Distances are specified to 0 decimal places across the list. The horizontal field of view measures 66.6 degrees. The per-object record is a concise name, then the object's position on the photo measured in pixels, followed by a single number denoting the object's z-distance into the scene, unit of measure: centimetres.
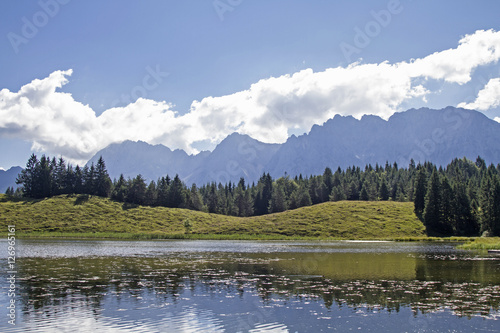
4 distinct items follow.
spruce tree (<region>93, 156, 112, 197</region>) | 19625
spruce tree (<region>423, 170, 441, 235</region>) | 13351
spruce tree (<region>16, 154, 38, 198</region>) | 18338
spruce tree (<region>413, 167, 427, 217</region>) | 15206
